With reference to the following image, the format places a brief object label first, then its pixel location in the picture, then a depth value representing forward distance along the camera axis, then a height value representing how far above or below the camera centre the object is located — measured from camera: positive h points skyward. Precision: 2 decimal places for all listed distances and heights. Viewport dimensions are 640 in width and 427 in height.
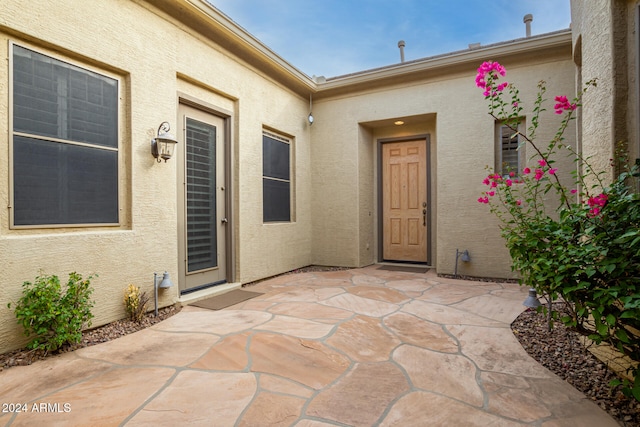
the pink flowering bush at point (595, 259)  1.37 -0.24
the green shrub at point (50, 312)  2.25 -0.68
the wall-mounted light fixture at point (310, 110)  5.86 +1.90
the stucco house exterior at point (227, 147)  2.42 +0.76
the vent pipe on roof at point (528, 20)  5.24 +3.10
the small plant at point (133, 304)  2.96 -0.81
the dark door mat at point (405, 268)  5.38 -0.96
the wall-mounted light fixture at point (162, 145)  3.21 +0.70
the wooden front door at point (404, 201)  5.75 +0.21
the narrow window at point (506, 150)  4.72 +0.90
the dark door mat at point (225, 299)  3.49 -0.98
